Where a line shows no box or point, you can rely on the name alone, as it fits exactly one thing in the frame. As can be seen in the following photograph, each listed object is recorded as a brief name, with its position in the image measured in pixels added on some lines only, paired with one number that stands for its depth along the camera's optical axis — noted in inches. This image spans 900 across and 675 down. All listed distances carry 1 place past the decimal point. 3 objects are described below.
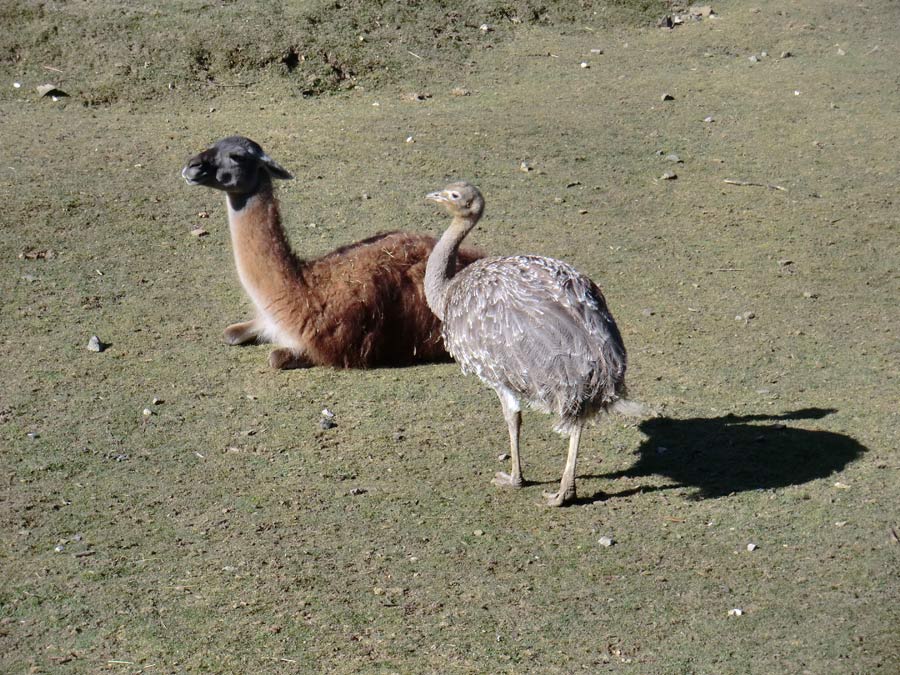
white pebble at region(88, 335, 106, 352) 531.8
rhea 398.0
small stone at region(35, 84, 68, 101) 822.5
